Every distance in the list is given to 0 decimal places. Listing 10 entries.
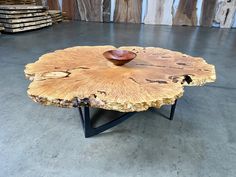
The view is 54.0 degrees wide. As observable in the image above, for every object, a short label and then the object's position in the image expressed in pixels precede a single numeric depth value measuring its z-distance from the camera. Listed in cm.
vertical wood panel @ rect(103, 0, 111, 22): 557
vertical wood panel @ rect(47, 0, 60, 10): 588
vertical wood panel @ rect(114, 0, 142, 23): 550
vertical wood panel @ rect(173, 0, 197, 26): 530
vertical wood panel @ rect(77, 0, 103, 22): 562
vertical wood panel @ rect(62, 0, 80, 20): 575
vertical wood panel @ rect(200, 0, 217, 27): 523
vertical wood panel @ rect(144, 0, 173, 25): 539
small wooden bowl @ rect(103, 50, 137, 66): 146
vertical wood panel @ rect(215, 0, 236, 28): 516
